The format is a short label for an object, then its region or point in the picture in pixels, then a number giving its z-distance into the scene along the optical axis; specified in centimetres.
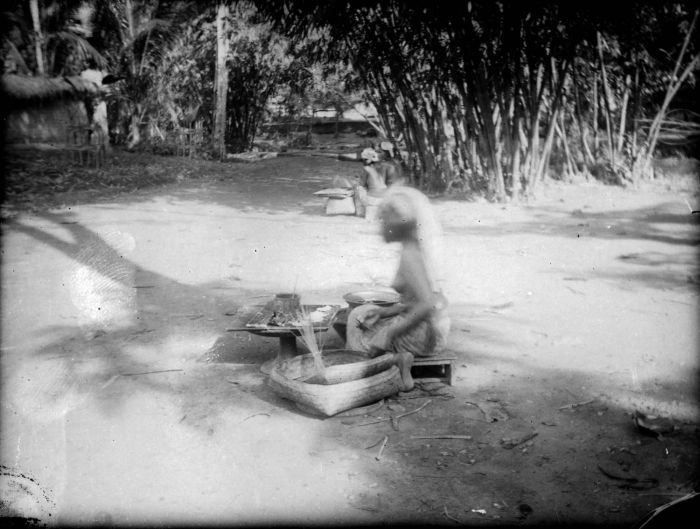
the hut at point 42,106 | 1611
